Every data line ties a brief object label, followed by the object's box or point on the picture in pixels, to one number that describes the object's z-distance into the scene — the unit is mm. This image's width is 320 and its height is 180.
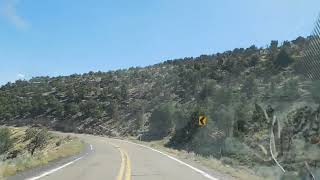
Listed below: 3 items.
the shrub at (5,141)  70125
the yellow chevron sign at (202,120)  42141
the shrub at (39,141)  71162
